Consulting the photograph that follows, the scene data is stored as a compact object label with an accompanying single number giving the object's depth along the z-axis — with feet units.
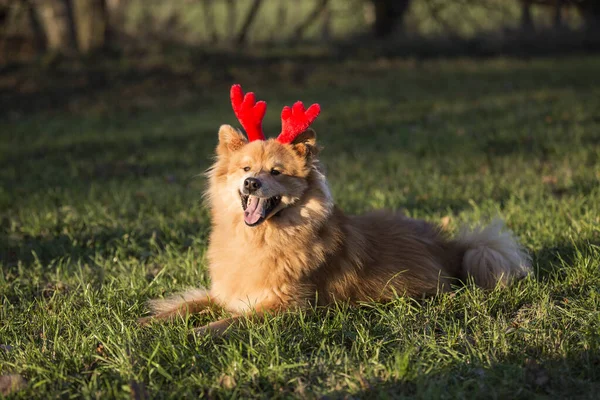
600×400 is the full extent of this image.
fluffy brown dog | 12.64
